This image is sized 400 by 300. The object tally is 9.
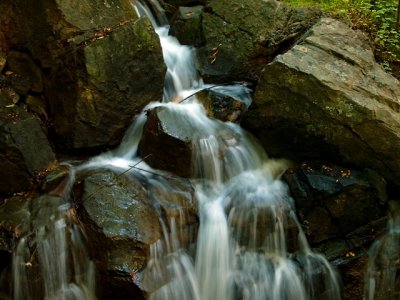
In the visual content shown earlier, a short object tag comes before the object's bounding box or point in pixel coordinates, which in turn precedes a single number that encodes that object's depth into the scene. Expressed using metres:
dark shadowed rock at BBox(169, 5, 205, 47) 6.82
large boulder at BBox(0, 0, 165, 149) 5.23
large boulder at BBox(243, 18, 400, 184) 4.89
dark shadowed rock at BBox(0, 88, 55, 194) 4.92
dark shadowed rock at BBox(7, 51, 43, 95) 5.43
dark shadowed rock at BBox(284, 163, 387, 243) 4.81
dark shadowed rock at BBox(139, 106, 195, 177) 5.05
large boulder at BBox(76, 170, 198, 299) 4.20
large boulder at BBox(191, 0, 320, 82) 6.44
